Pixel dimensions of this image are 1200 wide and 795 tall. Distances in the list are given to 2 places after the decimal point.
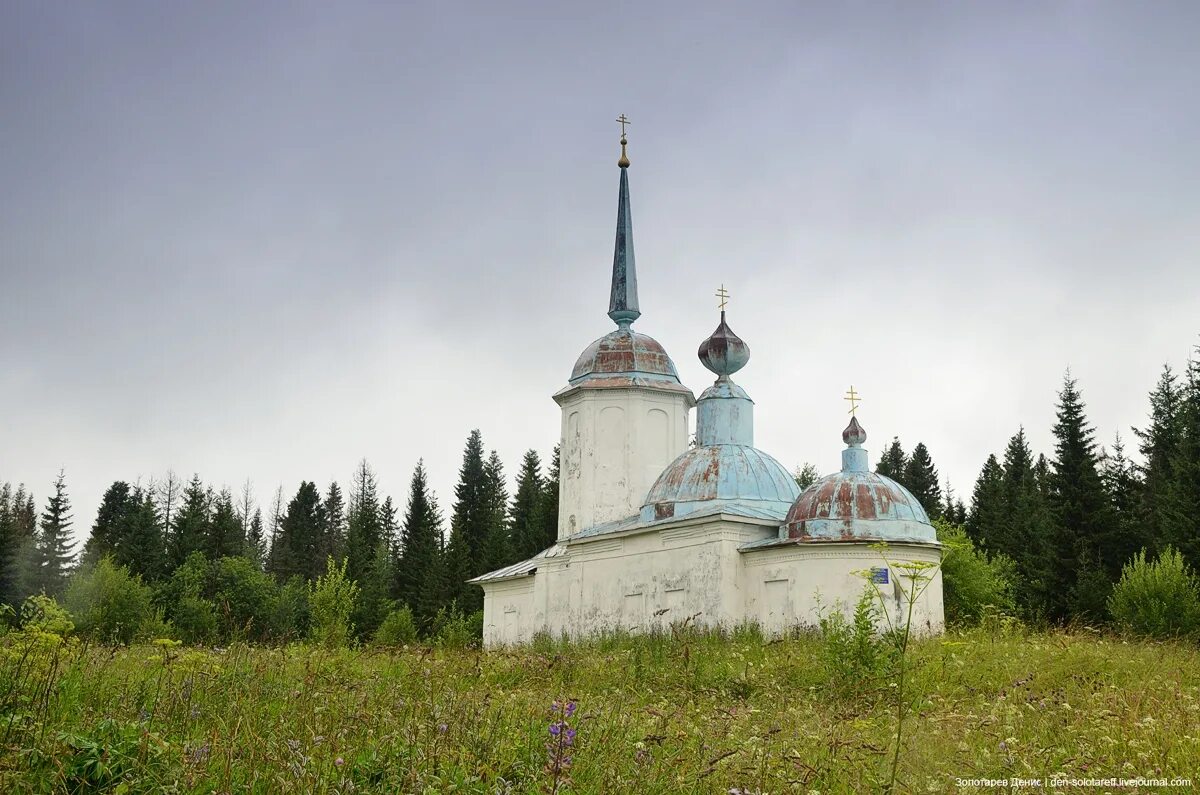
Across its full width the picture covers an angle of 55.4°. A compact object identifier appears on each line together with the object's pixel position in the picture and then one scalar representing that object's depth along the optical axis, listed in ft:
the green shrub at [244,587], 155.74
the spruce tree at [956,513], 177.04
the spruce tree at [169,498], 250.16
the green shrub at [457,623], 141.08
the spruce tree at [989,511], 157.07
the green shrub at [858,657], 40.88
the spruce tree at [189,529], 169.99
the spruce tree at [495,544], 173.27
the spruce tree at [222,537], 178.50
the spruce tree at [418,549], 177.37
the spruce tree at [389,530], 233.96
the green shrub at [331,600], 104.86
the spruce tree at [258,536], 253.32
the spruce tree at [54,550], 164.14
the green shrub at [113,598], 131.37
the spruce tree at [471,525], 173.06
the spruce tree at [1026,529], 125.80
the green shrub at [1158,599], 90.68
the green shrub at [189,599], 140.77
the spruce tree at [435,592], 169.89
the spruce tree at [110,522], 177.68
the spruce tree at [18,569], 147.90
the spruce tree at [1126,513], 123.54
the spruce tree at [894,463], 208.13
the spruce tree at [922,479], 198.18
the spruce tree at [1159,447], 125.08
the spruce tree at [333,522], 247.91
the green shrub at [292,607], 156.97
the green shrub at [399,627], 141.18
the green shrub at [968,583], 117.80
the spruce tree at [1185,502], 111.65
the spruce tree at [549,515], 166.91
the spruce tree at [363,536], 180.45
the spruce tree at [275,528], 245.86
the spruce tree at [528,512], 170.40
